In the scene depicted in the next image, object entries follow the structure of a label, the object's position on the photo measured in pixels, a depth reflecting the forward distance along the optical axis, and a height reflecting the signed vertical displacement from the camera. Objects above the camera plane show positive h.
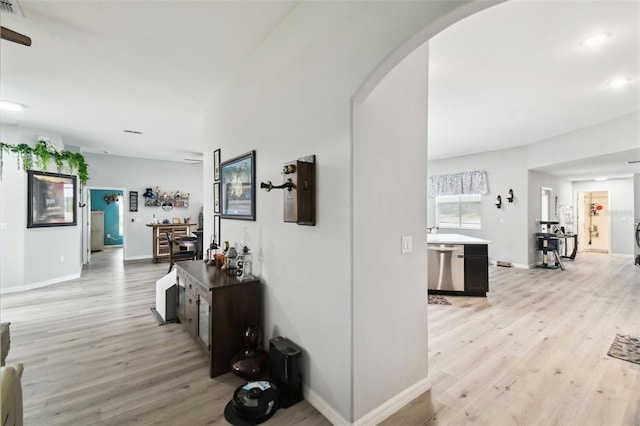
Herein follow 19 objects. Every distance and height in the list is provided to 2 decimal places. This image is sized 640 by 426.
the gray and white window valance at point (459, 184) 7.65 +0.81
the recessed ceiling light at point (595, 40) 2.64 +1.62
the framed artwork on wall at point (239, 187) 2.86 +0.27
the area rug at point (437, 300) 4.37 -1.35
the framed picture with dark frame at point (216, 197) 3.78 +0.20
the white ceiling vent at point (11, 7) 2.12 +1.53
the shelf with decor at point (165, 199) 8.18 +0.39
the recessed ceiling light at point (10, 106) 4.04 +1.51
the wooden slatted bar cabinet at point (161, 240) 7.79 -0.75
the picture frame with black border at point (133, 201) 7.93 +0.31
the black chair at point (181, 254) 5.70 -0.84
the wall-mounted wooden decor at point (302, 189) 2.00 +0.17
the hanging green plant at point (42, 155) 4.90 +1.02
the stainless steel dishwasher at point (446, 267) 4.75 -0.90
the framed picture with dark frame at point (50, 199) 5.23 +0.24
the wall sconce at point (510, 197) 7.13 +0.40
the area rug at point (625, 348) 2.75 -1.35
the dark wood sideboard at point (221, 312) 2.39 -0.87
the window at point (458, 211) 8.02 +0.05
